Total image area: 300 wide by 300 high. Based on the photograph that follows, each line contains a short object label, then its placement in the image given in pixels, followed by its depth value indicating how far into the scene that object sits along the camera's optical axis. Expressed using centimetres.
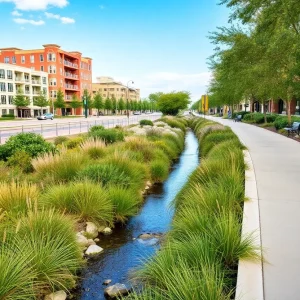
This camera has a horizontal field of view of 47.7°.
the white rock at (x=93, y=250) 635
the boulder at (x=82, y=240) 637
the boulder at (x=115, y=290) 485
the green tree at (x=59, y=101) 8325
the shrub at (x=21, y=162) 1129
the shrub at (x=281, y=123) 2501
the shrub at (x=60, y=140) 1918
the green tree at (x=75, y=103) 8962
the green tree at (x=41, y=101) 7666
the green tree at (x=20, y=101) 7294
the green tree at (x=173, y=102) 5541
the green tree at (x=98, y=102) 9994
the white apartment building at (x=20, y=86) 7498
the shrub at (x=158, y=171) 1239
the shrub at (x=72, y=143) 1688
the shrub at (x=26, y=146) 1255
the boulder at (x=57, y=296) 464
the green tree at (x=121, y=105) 11994
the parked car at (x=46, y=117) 6549
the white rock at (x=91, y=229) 703
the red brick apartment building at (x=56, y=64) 9138
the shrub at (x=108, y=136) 1778
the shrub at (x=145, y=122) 3345
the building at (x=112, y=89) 16538
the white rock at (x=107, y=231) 742
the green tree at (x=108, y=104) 10844
